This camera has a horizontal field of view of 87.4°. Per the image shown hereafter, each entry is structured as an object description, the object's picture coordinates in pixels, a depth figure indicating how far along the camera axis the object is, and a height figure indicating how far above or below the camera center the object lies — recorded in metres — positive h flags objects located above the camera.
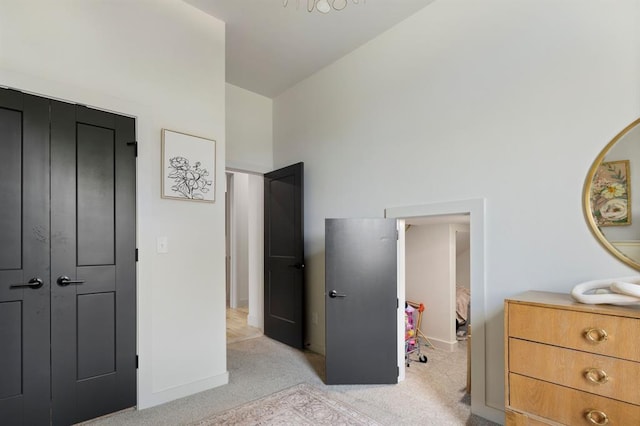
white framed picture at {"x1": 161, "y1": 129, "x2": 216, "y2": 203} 2.72 +0.42
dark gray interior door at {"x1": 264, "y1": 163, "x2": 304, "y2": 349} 3.95 -0.49
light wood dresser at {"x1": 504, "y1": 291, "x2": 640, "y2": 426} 1.51 -0.72
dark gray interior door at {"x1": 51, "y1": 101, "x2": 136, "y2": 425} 2.24 -0.33
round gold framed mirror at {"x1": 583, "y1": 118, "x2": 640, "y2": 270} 1.85 +0.11
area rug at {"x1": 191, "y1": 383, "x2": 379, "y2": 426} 2.32 -1.43
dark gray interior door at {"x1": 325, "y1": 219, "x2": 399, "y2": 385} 2.92 -0.76
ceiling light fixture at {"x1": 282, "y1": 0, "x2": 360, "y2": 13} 2.13 +1.72
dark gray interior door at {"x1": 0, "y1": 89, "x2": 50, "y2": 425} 2.06 -0.27
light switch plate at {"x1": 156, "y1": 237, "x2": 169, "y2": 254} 2.67 -0.22
